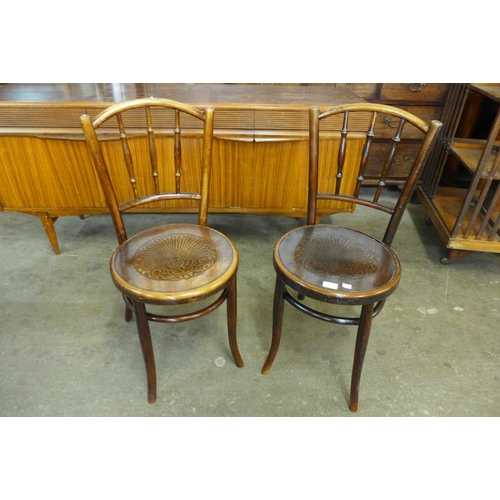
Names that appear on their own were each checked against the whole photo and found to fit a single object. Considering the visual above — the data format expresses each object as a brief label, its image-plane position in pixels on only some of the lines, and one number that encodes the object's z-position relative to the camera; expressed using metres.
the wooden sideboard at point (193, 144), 1.77
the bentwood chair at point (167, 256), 1.14
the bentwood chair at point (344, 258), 1.15
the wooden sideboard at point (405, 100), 2.49
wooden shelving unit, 1.93
